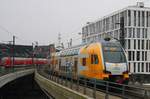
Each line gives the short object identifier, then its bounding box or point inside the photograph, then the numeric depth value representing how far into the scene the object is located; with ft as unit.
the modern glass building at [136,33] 231.04
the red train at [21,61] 247.15
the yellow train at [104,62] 57.52
